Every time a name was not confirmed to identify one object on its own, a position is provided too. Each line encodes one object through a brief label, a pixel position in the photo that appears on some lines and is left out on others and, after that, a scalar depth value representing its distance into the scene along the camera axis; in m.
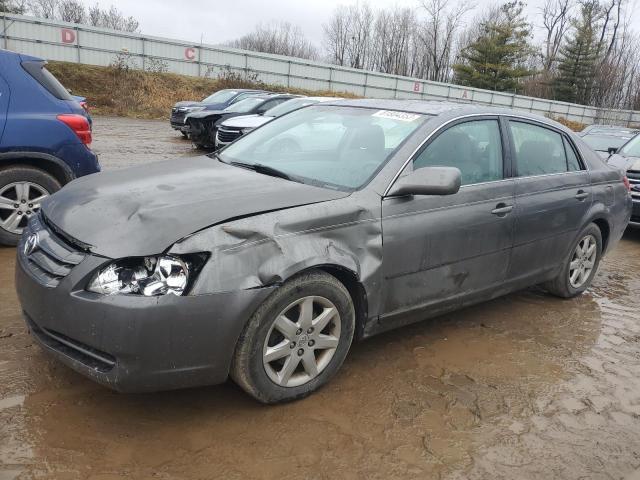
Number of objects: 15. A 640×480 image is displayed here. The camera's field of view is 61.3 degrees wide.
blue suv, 5.04
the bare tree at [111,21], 59.78
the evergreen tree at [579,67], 51.34
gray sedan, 2.44
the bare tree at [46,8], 55.42
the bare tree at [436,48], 62.66
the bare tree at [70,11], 56.84
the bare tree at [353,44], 68.81
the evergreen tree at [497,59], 49.75
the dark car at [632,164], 7.78
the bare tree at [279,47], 75.56
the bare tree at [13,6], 36.81
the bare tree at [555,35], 61.79
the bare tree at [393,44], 66.69
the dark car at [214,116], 14.05
